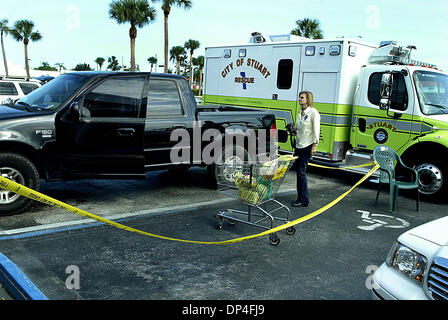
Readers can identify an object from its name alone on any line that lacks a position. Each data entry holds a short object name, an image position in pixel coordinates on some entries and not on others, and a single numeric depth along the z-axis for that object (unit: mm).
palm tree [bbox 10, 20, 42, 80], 59062
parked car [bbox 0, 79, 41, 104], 14805
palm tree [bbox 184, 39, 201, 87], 73188
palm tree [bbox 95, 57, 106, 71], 106750
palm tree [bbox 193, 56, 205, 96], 86188
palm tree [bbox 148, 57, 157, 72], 100000
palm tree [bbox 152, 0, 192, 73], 33281
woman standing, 6500
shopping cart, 4973
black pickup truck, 5496
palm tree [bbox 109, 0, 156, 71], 35406
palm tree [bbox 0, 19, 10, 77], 62844
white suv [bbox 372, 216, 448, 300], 2654
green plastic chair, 6773
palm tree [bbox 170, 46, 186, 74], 77062
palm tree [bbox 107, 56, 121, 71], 93669
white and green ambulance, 7730
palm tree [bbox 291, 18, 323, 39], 39719
